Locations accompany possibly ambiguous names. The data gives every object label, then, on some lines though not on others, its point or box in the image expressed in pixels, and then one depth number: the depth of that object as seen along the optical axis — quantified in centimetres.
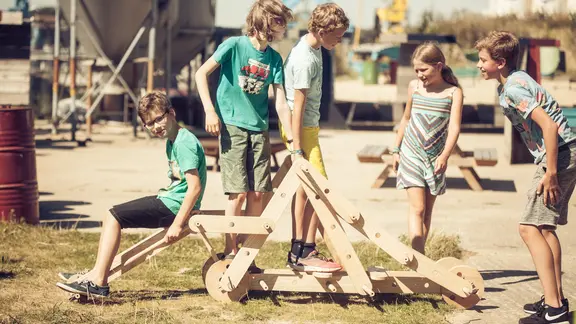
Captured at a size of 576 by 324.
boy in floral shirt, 941
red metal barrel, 1467
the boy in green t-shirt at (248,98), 1078
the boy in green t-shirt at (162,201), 1025
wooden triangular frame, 1008
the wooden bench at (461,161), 2039
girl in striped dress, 1095
